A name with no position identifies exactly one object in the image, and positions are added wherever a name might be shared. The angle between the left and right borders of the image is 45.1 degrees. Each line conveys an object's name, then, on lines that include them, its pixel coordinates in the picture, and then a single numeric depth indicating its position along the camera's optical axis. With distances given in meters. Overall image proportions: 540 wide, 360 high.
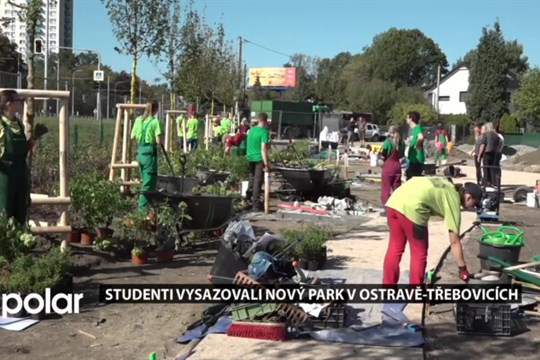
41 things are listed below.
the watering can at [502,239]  7.57
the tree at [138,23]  15.03
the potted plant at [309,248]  7.48
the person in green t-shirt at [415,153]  11.76
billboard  100.44
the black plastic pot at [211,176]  13.29
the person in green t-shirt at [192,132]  20.81
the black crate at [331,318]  5.63
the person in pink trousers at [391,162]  10.39
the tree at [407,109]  67.88
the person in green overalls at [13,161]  6.96
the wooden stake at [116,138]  12.41
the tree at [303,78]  95.06
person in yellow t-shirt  5.61
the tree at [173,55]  20.41
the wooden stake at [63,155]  7.75
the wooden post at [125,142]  12.63
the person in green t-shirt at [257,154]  12.70
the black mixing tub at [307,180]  13.70
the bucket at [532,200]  15.88
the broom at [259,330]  5.29
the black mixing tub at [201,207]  8.34
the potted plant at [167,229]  8.03
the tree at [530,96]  52.72
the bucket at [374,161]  26.89
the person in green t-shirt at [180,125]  20.92
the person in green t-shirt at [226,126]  24.89
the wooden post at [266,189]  12.29
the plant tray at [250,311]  5.37
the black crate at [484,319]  5.74
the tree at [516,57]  90.90
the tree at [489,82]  57.03
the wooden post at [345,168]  18.86
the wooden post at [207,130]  22.94
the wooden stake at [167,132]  16.23
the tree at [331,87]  90.55
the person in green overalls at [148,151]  9.98
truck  53.22
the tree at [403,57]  111.81
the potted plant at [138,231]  8.09
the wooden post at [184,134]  19.77
